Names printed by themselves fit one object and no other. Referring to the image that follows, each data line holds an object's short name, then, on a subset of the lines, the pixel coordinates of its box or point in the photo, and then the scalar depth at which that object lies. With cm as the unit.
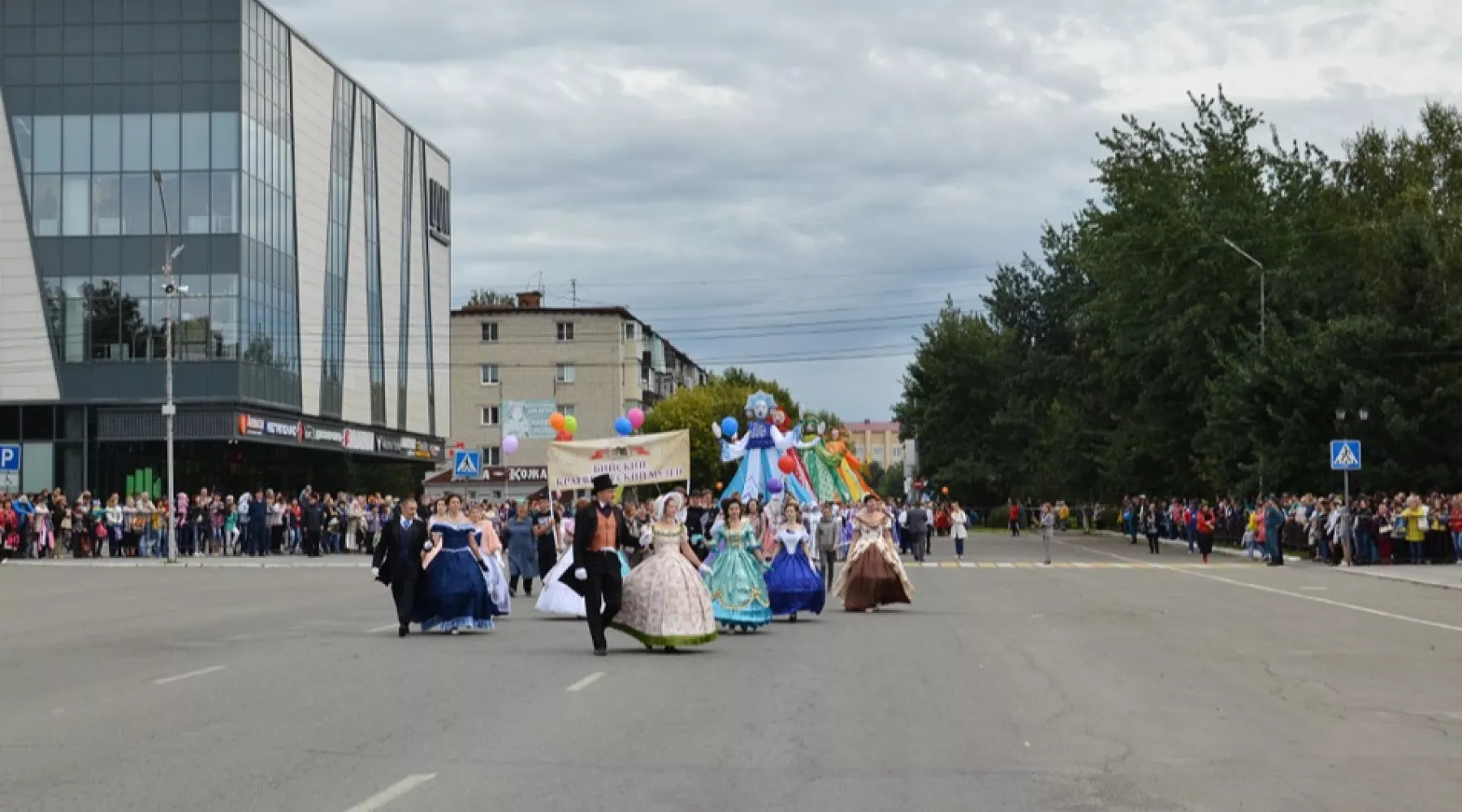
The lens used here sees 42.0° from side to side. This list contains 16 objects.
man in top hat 1902
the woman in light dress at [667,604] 1933
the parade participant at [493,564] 2450
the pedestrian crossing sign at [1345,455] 4578
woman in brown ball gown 2741
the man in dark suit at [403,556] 2228
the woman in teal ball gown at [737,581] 2275
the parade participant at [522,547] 3195
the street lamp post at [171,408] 5016
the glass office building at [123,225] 6669
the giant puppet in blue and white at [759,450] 4766
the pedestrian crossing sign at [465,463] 5438
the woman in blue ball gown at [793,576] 2520
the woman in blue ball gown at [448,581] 2247
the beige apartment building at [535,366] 11969
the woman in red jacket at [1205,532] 5134
